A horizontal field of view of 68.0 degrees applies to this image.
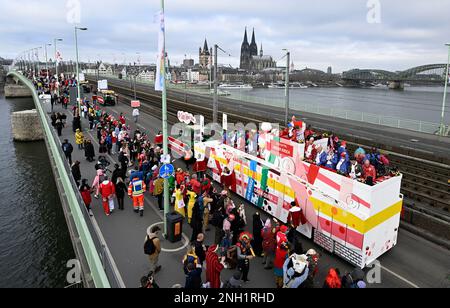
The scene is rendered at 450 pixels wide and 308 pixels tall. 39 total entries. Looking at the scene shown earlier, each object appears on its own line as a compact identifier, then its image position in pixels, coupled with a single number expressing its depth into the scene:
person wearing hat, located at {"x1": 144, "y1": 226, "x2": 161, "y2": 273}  8.59
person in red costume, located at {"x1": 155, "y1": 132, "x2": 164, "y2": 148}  21.27
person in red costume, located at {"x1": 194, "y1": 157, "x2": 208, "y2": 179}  16.52
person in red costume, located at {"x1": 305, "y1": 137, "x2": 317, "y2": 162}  12.71
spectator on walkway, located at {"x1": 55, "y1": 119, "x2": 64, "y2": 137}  24.83
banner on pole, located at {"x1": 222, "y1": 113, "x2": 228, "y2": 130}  17.65
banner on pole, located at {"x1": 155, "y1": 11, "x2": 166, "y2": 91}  9.93
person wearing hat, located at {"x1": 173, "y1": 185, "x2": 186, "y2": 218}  11.67
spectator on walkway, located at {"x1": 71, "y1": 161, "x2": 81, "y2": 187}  14.31
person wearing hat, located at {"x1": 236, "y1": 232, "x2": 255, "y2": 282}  8.30
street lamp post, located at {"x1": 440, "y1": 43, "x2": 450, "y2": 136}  26.45
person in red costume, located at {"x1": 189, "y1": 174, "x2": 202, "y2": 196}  12.05
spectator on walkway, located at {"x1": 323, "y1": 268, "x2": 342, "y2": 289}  6.91
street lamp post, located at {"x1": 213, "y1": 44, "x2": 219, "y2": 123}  20.86
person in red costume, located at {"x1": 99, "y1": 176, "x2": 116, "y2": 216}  12.19
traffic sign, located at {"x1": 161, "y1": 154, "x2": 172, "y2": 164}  10.61
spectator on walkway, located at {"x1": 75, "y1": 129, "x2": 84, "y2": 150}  21.55
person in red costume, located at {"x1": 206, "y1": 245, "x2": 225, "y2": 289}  7.64
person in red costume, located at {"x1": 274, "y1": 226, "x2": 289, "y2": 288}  8.28
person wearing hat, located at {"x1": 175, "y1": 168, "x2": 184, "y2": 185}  12.67
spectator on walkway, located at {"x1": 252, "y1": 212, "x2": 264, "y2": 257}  9.43
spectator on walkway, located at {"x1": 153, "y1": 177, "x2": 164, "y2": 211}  13.04
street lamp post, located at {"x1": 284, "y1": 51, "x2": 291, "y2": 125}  19.43
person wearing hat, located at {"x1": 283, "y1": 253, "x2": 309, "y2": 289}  7.38
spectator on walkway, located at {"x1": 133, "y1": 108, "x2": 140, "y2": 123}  32.56
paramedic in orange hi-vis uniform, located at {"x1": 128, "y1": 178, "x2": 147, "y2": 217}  12.26
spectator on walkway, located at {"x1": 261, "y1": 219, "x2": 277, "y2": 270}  9.20
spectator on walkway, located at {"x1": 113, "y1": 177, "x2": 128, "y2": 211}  12.70
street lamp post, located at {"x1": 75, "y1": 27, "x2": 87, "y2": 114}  28.68
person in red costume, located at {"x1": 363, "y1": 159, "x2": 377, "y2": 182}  10.11
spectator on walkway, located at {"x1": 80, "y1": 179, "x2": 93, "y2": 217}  12.06
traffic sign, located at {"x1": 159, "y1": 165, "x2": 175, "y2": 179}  10.55
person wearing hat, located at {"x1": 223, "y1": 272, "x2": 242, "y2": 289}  6.93
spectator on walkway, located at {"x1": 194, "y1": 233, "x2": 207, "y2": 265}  8.43
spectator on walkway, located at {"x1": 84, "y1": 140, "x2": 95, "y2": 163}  19.00
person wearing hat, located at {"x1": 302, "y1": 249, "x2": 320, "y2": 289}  7.49
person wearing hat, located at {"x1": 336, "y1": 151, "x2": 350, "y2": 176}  10.83
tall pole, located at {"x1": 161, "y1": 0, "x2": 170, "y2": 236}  10.37
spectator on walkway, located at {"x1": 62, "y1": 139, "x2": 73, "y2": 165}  17.64
